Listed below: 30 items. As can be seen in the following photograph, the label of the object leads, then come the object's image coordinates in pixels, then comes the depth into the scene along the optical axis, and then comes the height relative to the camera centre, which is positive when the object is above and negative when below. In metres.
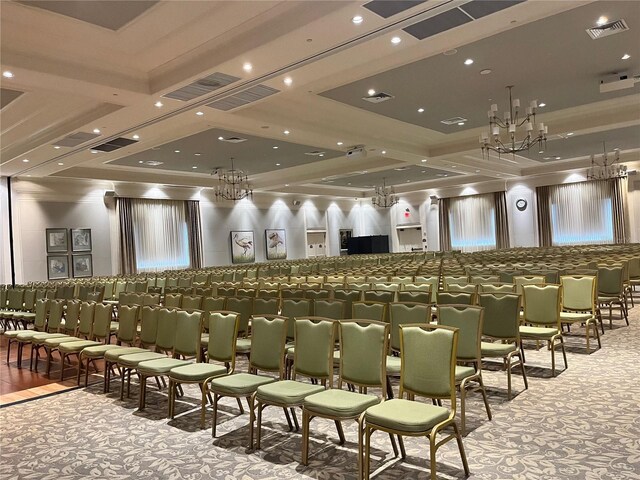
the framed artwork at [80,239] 17.61 +0.78
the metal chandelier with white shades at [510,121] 9.60 +2.39
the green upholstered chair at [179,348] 4.73 -1.00
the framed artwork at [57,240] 16.95 +0.78
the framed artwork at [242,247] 24.00 +0.21
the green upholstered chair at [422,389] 2.95 -1.04
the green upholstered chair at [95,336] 6.19 -1.04
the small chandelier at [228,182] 17.92 +2.97
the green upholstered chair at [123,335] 5.86 -0.97
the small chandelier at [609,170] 19.19 +2.55
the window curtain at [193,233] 21.97 +0.96
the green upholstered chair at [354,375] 3.33 -1.01
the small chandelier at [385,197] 23.99 +2.37
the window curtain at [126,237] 19.14 +0.84
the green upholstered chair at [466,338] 3.84 -0.85
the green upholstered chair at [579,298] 6.25 -0.91
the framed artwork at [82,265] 17.59 -0.18
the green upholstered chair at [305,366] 3.66 -1.00
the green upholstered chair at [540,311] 5.40 -0.92
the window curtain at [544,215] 24.86 +0.98
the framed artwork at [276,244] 25.84 +0.30
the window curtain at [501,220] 26.23 +0.88
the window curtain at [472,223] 27.19 +0.90
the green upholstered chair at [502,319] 4.88 -0.86
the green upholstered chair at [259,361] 3.98 -1.01
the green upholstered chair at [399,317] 4.42 -0.73
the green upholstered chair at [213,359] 4.37 -1.05
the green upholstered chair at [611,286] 7.83 -0.92
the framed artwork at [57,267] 16.88 -0.16
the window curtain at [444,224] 28.91 +0.96
